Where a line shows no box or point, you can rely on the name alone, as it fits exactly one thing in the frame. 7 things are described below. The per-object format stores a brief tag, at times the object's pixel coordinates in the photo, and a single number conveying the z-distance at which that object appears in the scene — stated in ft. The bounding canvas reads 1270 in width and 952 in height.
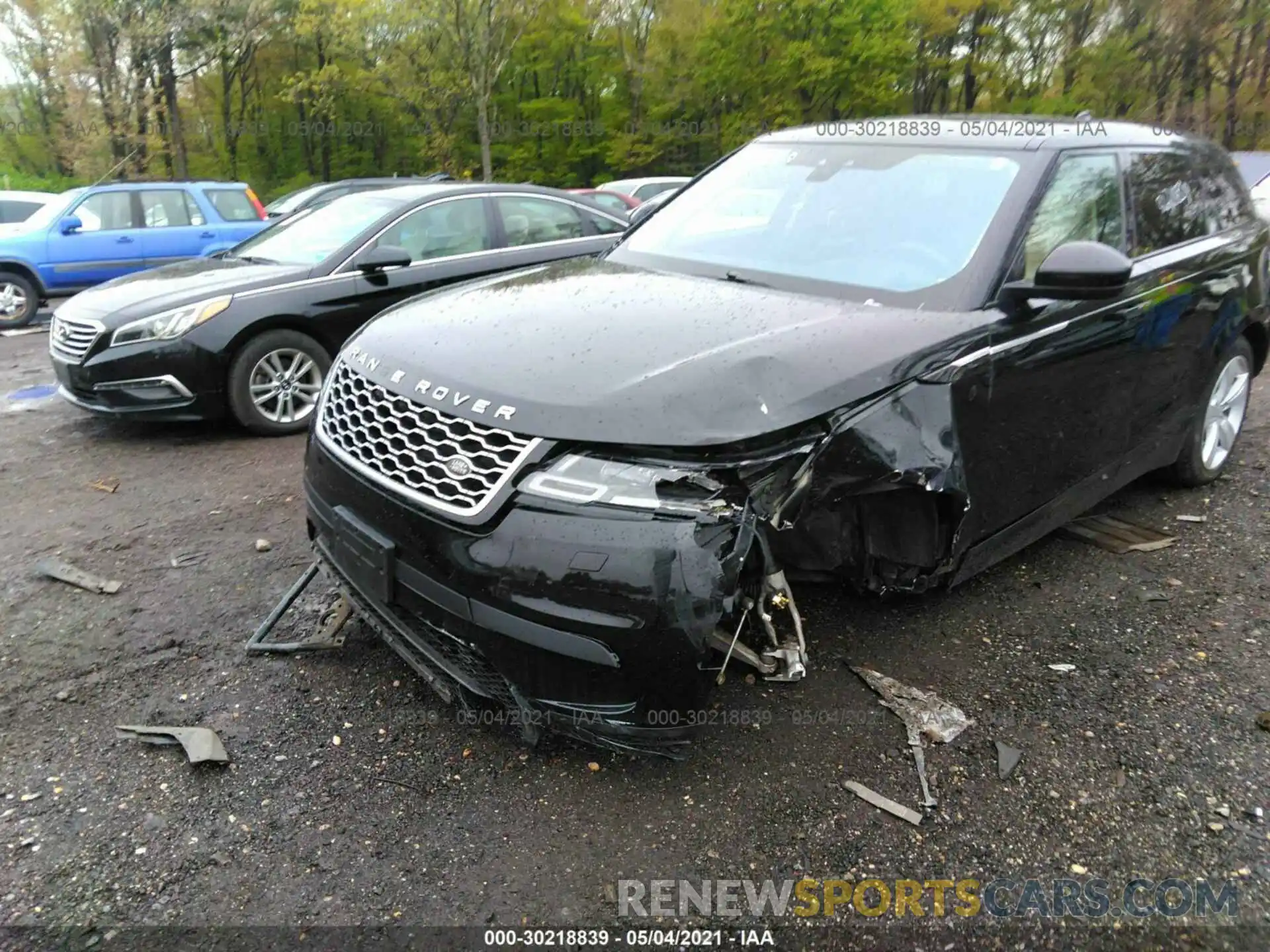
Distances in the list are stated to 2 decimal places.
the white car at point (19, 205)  42.45
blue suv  35.42
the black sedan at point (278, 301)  17.95
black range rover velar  7.33
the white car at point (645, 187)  55.57
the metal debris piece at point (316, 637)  10.33
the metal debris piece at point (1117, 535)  13.35
